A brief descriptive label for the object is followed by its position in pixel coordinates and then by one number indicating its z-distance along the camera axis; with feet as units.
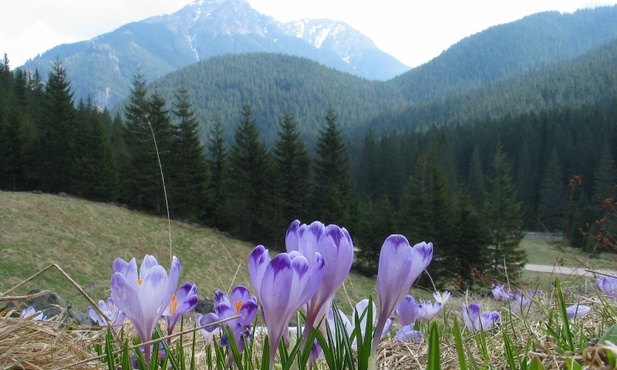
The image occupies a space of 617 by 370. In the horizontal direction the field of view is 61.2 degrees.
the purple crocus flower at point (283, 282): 2.36
